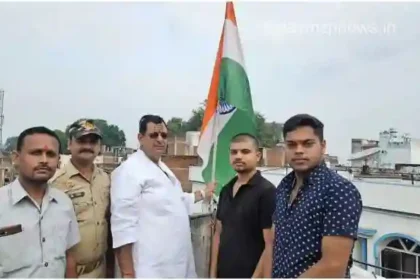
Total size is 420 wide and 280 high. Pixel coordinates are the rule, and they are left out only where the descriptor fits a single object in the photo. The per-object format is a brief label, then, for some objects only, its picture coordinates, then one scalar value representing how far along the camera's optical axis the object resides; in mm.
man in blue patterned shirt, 1559
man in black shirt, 2277
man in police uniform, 2295
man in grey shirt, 1868
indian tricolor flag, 2887
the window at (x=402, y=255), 7711
